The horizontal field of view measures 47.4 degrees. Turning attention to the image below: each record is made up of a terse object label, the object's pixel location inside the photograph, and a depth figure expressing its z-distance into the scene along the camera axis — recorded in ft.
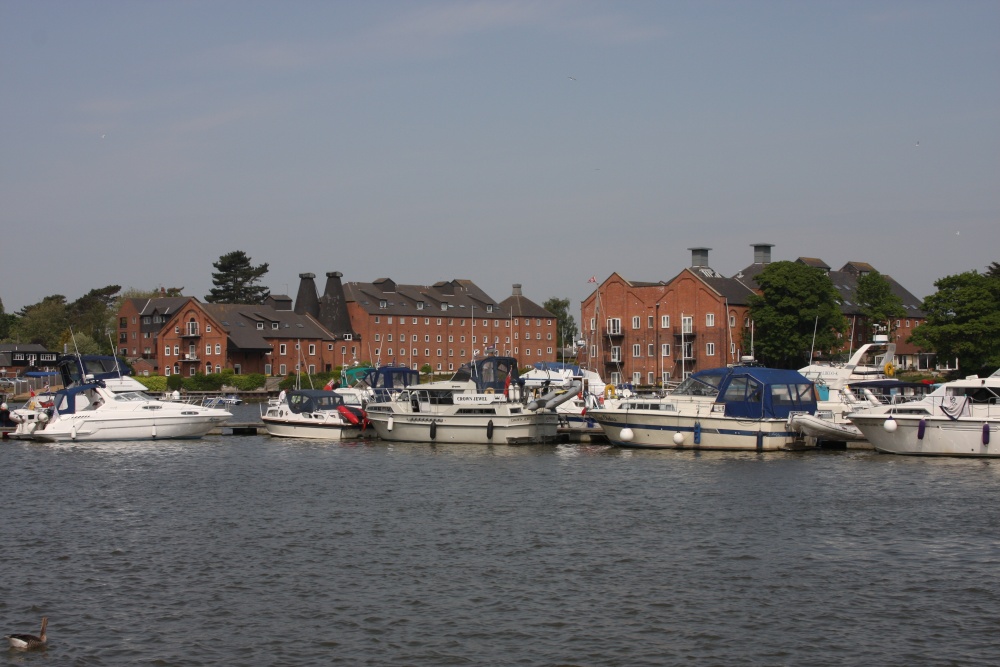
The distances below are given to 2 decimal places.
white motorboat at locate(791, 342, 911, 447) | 167.63
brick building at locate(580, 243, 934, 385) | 377.71
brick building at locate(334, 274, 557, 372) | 503.61
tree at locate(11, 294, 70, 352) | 590.96
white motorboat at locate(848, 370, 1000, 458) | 149.28
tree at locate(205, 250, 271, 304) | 590.55
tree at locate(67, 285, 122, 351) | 610.24
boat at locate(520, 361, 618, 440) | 192.65
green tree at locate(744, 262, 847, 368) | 354.54
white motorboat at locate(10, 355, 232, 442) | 188.96
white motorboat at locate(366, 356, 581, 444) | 179.01
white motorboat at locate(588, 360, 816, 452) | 166.30
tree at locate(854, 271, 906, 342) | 386.73
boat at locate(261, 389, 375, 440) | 198.59
